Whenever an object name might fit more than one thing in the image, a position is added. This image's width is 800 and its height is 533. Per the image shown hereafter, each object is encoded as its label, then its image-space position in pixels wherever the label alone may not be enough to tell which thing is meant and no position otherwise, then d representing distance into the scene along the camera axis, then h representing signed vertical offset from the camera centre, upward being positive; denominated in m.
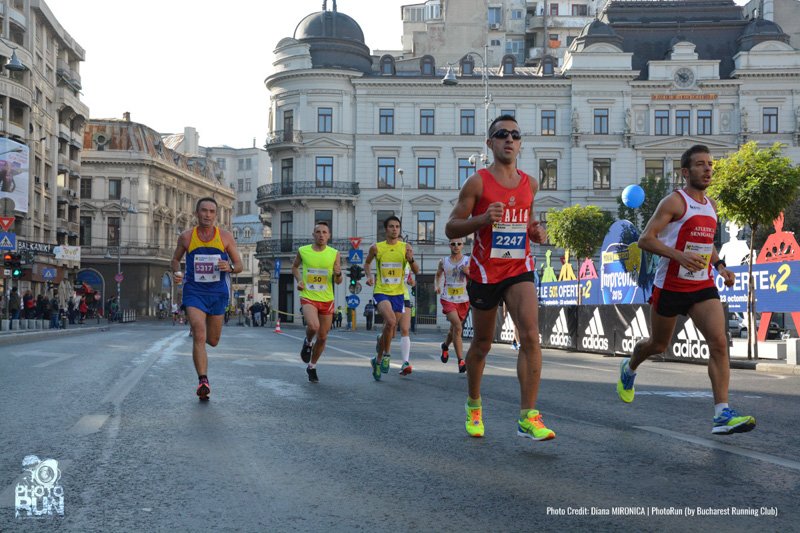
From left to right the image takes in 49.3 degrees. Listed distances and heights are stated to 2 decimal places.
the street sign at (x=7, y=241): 32.00 +1.30
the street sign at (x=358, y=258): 48.52 +1.17
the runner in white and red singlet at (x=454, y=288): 13.10 -0.13
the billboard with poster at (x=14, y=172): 47.69 +5.83
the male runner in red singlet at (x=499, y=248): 5.83 +0.22
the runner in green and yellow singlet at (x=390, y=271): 11.70 +0.12
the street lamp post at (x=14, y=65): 35.81 +8.75
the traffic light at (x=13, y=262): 31.80 +0.53
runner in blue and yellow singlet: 8.73 +0.05
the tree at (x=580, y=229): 36.69 +2.22
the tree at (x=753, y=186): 18.11 +2.01
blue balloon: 22.05 +2.18
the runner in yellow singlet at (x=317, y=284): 10.91 -0.06
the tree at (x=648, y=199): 51.06 +4.84
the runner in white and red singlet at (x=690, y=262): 6.40 +0.15
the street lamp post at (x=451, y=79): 41.03 +9.66
